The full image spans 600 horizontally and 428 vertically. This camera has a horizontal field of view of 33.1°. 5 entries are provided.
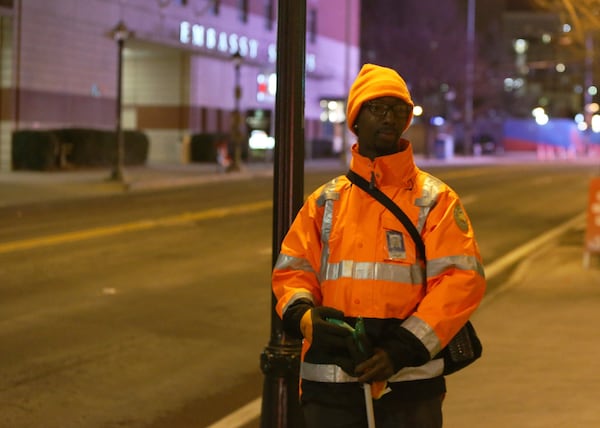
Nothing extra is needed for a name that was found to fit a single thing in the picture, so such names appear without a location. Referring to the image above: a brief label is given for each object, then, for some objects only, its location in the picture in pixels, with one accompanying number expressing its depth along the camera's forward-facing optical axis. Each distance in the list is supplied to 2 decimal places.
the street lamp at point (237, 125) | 33.97
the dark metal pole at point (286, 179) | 5.02
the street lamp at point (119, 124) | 27.34
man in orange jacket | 3.20
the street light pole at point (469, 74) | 60.41
